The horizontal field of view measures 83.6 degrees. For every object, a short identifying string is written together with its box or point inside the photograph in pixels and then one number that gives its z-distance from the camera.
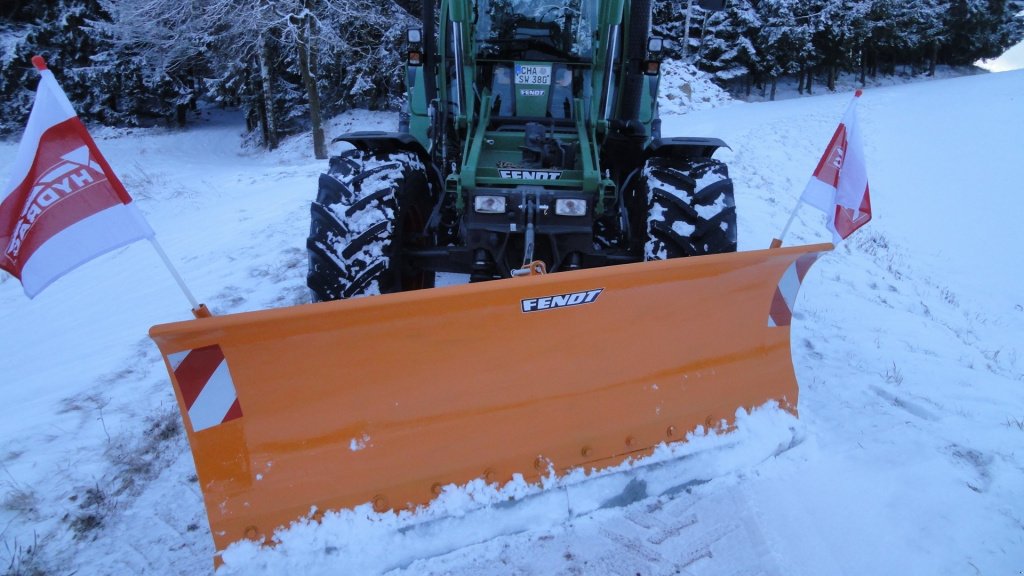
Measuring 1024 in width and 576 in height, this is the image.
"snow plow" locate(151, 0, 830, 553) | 2.30
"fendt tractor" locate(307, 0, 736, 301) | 3.71
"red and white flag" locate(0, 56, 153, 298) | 2.10
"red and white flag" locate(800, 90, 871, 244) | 3.17
